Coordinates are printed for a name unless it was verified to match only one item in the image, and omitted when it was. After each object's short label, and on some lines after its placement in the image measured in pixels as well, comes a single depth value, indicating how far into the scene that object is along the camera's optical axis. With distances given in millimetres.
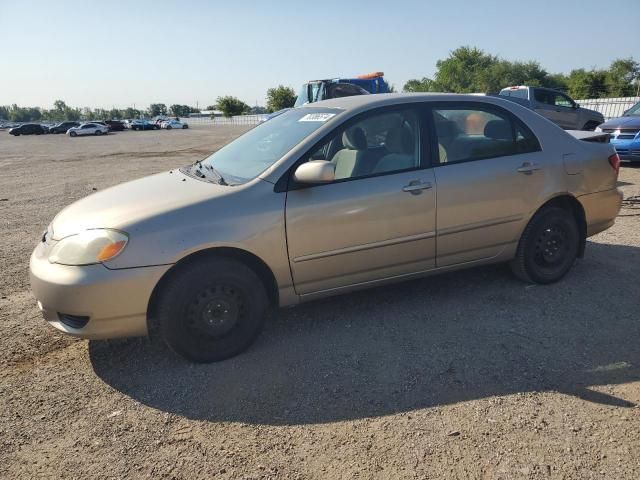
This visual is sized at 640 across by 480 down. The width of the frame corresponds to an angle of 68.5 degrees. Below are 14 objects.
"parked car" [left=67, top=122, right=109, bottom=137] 46969
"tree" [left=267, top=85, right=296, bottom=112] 64375
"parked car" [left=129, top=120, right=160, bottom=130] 62750
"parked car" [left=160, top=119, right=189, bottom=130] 64750
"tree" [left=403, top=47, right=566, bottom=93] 65438
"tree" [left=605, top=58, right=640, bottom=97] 45469
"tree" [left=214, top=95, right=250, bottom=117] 85188
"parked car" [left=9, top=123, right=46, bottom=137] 50969
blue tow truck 15070
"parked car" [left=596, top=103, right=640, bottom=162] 10062
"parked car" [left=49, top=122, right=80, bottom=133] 54469
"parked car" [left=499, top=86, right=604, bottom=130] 13789
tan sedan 2883
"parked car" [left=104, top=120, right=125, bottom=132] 59625
